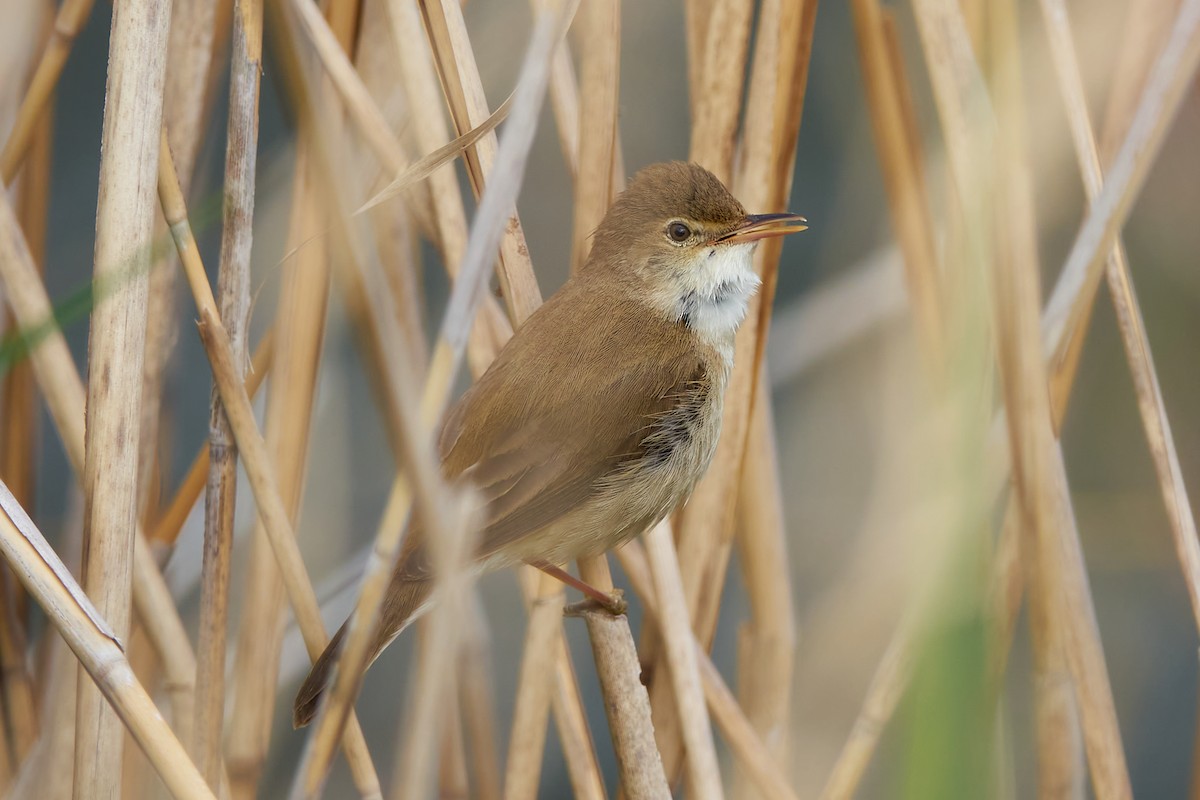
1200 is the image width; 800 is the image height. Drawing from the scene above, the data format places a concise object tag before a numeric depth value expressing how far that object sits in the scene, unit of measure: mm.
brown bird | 3113
